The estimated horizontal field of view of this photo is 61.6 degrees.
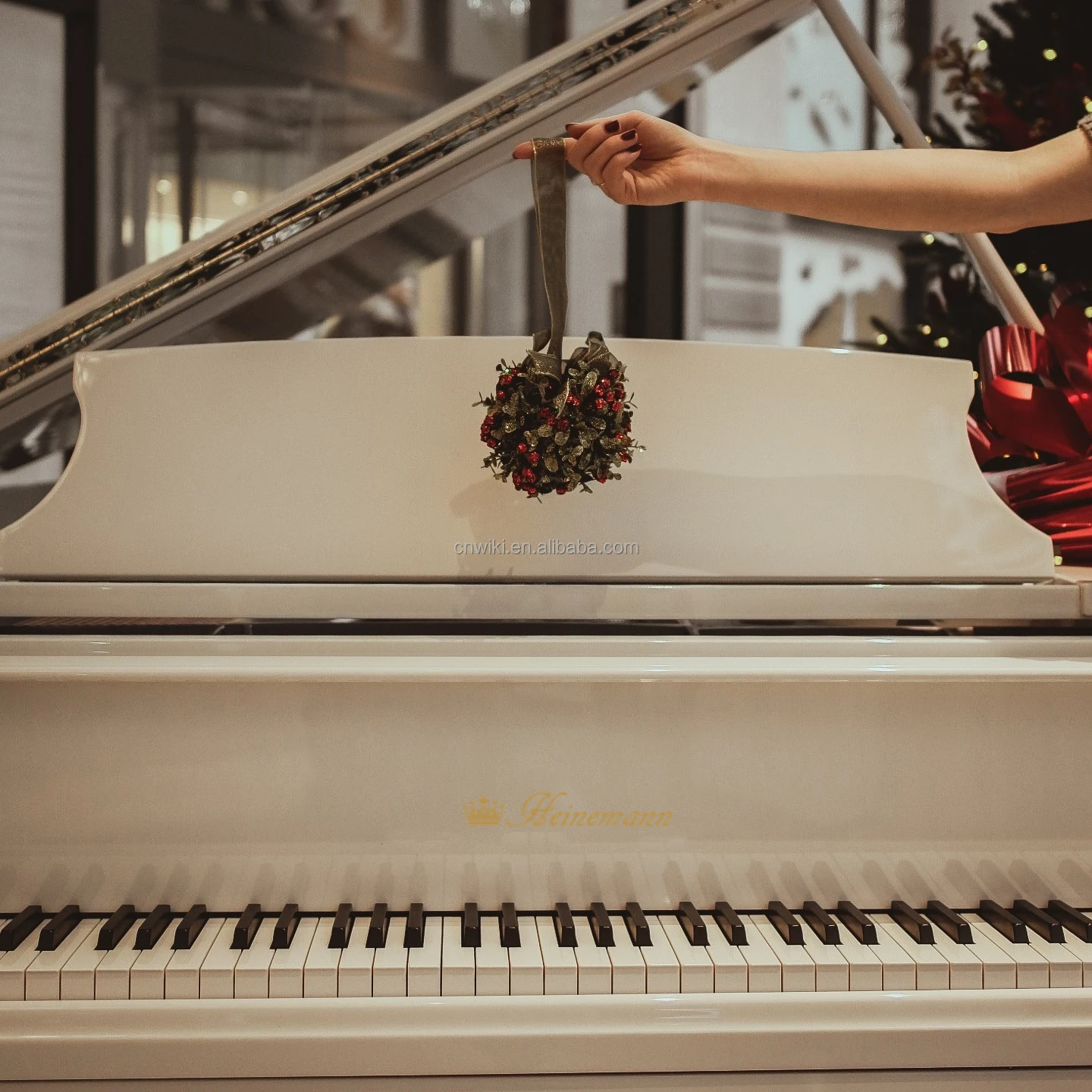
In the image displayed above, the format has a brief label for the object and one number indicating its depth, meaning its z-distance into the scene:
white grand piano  1.21
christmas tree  2.92
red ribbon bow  1.64
